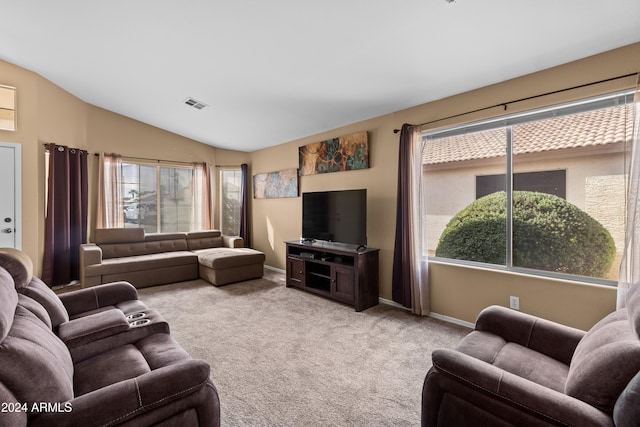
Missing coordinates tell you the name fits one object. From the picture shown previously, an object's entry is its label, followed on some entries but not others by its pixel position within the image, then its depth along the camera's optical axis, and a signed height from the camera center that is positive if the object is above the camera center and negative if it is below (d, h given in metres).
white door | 3.70 +0.23
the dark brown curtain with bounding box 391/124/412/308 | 3.49 -0.12
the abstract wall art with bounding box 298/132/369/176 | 4.11 +0.89
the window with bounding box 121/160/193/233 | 5.59 +0.32
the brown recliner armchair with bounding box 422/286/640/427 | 1.05 -0.72
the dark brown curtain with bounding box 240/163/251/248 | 6.41 +0.14
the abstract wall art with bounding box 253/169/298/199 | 5.32 +0.55
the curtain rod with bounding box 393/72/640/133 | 2.26 +1.04
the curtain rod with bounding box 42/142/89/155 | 4.19 +1.00
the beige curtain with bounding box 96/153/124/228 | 5.12 +0.34
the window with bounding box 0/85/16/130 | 3.80 +1.38
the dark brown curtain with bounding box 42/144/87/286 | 4.30 -0.04
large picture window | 2.42 +0.22
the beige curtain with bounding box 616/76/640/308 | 2.13 -0.08
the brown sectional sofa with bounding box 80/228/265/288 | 4.33 -0.77
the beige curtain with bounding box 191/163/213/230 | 6.31 +0.25
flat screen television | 3.75 -0.06
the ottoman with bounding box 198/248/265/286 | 4.64 -0.88
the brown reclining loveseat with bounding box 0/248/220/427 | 0.97 -0.67
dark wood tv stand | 3.58 -0.80
